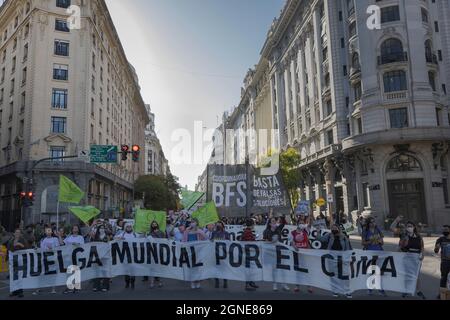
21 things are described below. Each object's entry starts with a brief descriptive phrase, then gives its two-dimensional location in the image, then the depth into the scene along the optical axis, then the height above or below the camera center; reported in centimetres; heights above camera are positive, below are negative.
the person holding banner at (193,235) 1222 -74
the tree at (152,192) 6232 +357
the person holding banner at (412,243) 963 -96
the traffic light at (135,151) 1982 +326
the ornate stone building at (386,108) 3222 +898
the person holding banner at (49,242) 1113 -77
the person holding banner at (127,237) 1118 -71
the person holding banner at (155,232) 1245 -62
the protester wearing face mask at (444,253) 893 -114
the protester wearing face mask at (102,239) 1080 -80
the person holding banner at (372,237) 1089 -87
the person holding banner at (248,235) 1212 -78
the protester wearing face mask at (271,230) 1225 -66
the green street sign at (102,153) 2556 +409
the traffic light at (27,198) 2019 +98
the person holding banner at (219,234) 1193 -71
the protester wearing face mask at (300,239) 1130 -90
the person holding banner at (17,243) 1119 -78
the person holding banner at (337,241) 1034 -90
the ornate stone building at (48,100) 3666 +1199
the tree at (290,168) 4403 +483
